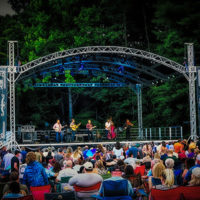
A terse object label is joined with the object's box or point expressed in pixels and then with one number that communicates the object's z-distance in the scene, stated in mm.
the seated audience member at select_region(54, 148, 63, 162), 12375
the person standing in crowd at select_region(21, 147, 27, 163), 14283
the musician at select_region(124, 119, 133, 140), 23141
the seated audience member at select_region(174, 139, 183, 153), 14728
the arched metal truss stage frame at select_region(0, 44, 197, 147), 18703
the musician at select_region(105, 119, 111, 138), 23422
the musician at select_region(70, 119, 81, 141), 22984
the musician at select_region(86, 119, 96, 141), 23219
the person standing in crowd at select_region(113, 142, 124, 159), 13353
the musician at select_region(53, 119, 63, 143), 22234
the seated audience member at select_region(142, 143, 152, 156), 15266
